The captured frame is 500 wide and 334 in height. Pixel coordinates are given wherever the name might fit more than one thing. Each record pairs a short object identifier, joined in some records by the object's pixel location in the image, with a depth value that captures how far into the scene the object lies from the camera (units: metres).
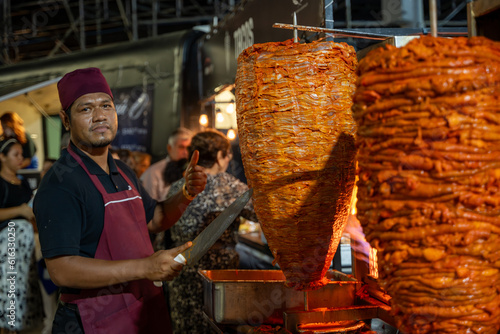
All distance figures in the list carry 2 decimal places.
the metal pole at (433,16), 1.04
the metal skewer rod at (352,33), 1.54
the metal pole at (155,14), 9.00
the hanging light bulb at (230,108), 6.38
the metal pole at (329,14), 2.18
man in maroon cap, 1.80
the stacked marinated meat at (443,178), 0.89
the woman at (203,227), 3.60
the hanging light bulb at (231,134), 6.33
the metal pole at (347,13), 5.47
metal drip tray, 1.80
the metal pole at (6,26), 9.88
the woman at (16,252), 4.19
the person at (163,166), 5.16
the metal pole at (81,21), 9.50
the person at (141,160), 6.35
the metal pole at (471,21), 1.42
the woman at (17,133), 4.68
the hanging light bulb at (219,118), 6.52
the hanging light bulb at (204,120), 6.56
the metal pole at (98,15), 9.73
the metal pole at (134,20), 8.88
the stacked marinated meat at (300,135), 1.37
